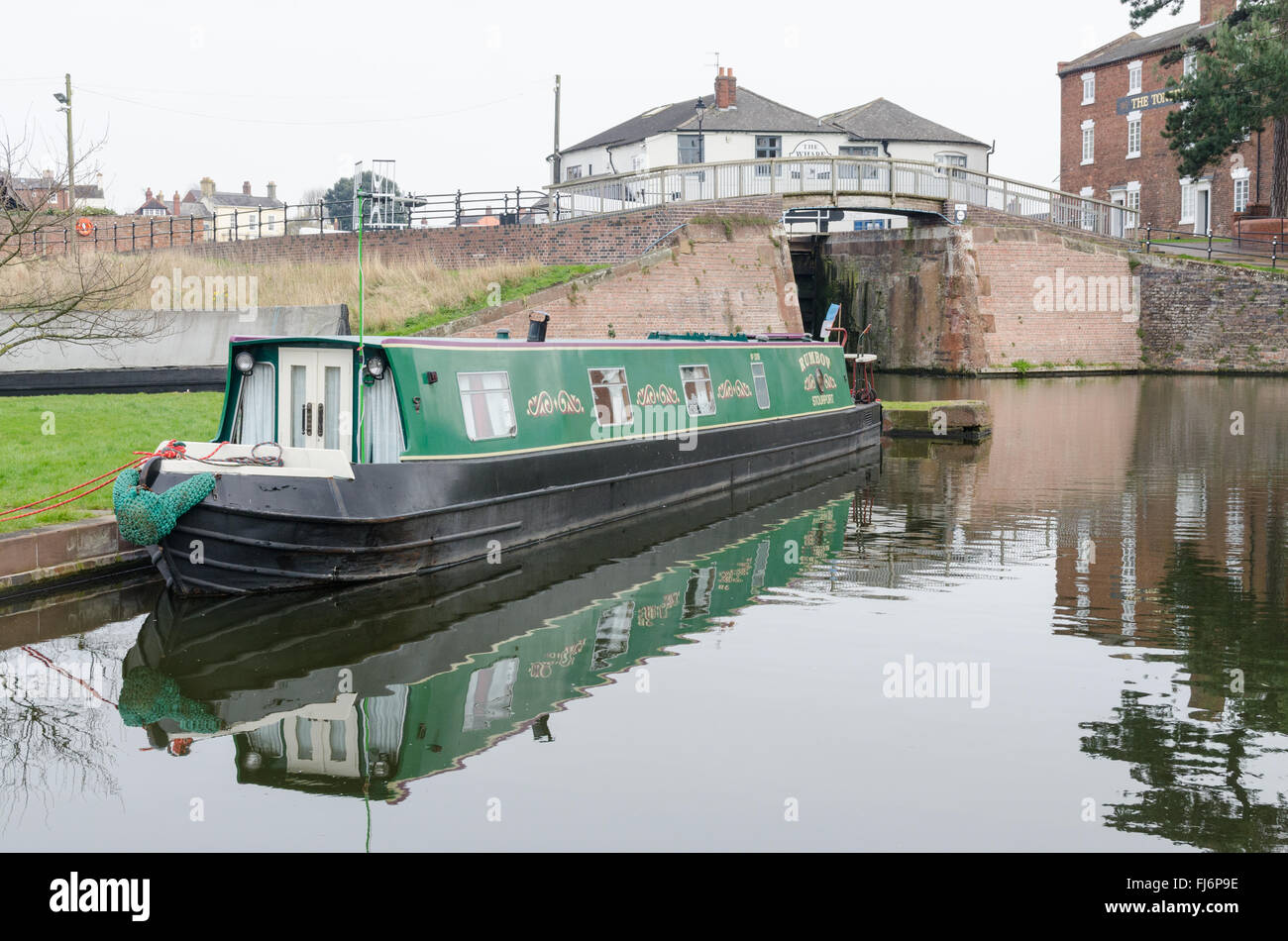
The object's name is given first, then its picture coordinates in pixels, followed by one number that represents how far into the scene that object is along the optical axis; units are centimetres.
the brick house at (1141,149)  4228
